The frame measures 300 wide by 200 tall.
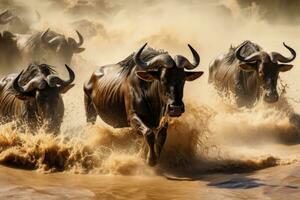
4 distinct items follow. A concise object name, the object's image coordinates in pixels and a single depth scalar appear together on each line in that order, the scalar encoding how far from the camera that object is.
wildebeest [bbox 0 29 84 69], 32.03
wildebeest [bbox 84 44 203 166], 14.18
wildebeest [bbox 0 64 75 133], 16.66
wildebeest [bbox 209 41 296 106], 20.50
